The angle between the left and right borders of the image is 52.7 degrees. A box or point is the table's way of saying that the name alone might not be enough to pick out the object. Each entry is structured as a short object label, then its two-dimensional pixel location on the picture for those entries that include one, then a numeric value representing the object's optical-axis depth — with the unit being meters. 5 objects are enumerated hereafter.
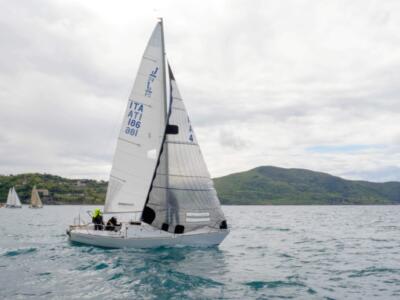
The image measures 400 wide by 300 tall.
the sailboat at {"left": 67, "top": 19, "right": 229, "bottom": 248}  24.83
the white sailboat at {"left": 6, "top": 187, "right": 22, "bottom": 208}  149.94
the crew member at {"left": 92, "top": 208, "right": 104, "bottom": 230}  26.38
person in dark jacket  25.89
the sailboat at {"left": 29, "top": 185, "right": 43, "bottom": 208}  153.86
